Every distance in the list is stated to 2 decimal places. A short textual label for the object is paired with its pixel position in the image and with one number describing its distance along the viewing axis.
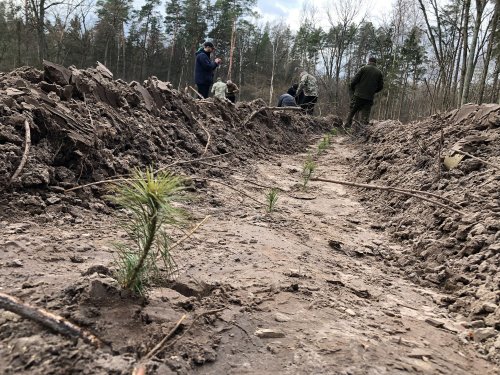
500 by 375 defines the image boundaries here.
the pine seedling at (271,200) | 3.81
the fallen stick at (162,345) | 1.36
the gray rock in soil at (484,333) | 2.00
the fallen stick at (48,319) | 1.42
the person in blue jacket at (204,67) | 9.80
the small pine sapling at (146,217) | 1.57
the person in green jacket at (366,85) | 10.80
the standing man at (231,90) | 12.32
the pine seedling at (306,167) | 5.25
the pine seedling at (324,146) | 8.38
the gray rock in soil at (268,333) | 1.75
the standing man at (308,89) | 12.91
